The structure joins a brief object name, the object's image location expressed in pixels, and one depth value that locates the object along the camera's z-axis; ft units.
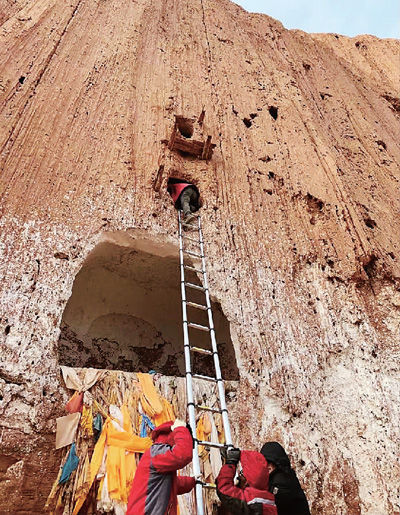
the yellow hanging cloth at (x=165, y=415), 14.83
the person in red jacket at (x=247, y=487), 10.33
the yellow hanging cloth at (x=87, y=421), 13.80
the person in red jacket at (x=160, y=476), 10.23
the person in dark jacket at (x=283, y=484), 11.18
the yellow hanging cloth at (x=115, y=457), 12.75
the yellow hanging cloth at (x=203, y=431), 14.60
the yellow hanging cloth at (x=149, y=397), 14.96
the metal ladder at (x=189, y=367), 11.91
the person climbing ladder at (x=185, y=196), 21.11
